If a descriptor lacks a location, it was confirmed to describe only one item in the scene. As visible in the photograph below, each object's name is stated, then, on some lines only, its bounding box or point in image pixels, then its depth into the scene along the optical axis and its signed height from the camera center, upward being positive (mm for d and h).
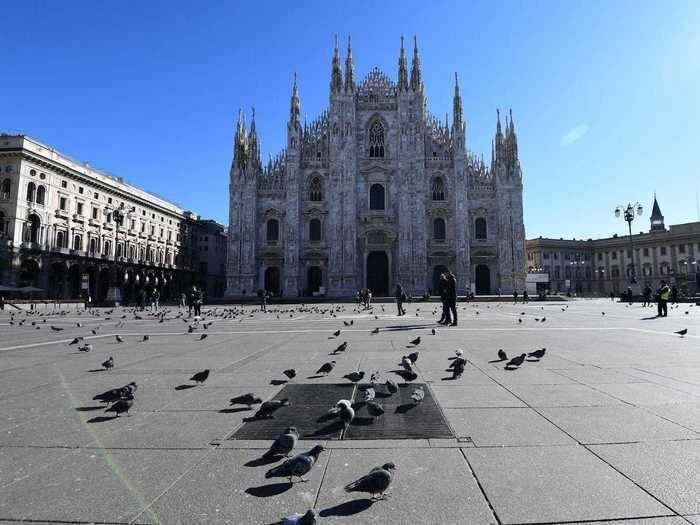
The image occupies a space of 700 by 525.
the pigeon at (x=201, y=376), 4879 -896
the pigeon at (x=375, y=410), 3586 -940
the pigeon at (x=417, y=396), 3997 -920
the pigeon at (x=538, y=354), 6359 -865
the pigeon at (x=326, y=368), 5367 -896
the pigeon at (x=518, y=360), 5721 -860
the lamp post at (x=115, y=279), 33344 +1784
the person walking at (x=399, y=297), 19516 -107
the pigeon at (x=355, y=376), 4763 -886
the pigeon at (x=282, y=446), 2695 -924
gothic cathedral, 43781 +9147
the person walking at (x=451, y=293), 13211 +46
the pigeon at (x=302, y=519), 1870 -964
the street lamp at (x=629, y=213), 32469 +6126
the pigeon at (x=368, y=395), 4035 -929
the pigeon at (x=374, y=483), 2188 -937
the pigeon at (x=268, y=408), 3615 -939
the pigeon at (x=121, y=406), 3639 -917
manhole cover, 3236 -1019
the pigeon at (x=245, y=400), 3875 -924
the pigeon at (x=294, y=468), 2389 -939
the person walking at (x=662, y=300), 17312 -230
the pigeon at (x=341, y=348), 7053 -880
